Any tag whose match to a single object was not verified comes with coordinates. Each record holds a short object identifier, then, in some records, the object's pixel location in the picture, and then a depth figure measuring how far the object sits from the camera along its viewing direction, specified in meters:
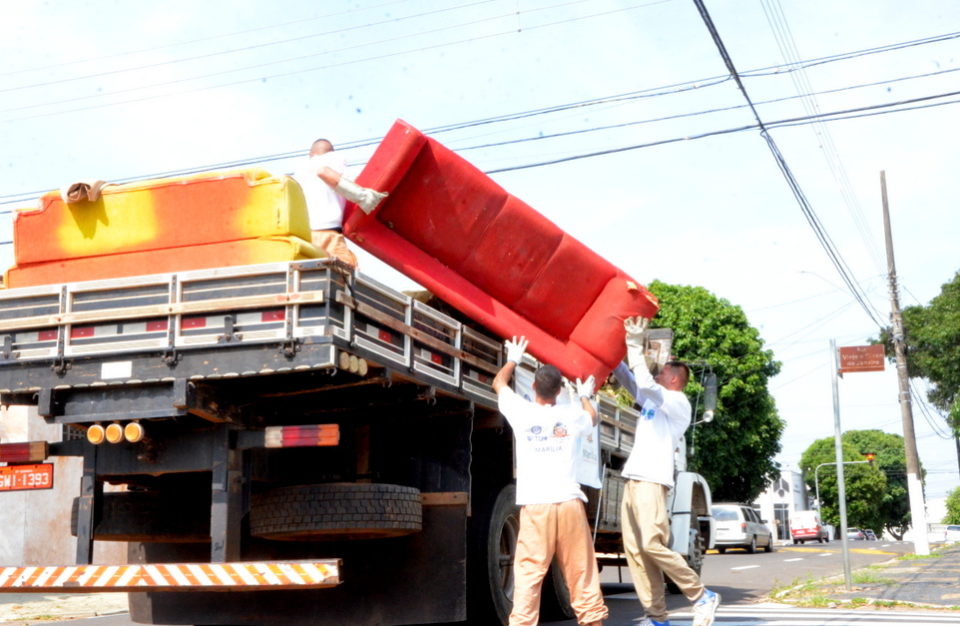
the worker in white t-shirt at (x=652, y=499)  7.00
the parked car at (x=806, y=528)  61.03
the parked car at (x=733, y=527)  32.88
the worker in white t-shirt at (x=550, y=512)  6.24
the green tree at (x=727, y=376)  43.00
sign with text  13.41
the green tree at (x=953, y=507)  112.75
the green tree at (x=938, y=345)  35.88
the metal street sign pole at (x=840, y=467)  11.85
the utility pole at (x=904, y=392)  27.99
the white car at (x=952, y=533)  57.94
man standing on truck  7.23
